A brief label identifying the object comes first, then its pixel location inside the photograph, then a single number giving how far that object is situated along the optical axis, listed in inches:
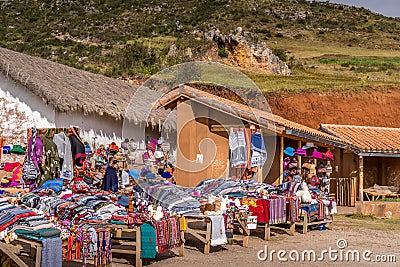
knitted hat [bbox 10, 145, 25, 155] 552.7
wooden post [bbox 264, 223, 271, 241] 439.4
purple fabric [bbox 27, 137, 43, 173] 439.8
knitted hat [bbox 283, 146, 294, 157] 606.9
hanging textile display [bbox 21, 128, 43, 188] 435.8
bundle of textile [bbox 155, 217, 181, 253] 328.8
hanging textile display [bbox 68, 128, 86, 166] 476.4
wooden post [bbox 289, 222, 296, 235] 466.7
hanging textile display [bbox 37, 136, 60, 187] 447.8
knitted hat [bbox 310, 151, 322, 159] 616.4
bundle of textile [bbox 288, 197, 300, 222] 453.7
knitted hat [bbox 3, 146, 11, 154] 555.8
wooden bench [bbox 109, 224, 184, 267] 317.5
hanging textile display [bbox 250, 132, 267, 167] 591.8
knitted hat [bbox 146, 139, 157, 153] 663.1
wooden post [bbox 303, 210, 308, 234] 474.6
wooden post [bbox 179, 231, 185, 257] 368.9
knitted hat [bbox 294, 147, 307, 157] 613.0
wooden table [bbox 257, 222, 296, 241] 439.5
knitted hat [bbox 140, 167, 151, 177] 483.5
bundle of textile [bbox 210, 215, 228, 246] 376.2
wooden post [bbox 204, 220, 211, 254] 374.3
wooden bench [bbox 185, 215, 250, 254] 370.3
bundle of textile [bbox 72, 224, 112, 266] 279.9
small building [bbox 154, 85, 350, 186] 608.1
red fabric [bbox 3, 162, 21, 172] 533.6
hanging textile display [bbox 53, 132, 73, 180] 469.1
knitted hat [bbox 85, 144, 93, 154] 541.3
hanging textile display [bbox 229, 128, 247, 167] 590.9
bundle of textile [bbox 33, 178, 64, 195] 363.3
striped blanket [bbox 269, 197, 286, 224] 430.3
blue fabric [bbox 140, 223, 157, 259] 322.7
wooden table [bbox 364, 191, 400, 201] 710.4
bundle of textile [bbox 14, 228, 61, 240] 263.1
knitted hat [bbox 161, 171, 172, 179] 594.5
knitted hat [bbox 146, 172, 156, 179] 435.2
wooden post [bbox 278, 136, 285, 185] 607.8
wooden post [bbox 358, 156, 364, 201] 694.5
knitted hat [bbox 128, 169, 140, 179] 496.6
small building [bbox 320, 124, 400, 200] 699.4
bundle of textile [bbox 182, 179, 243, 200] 439.8
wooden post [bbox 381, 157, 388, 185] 784.9
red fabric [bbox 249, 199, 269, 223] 427.2
